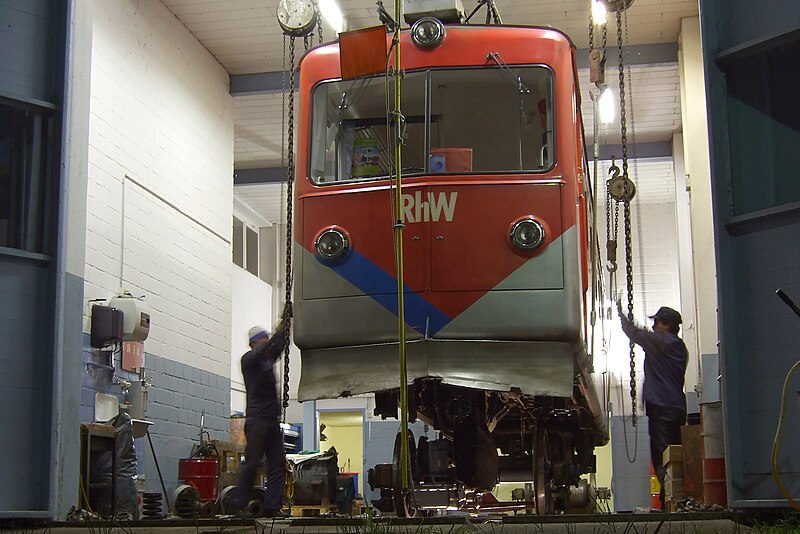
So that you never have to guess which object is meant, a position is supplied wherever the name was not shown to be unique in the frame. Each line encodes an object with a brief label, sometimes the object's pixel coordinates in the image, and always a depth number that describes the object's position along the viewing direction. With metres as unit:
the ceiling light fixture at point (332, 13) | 14.84
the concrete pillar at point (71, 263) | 6.43
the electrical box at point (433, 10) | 8.04
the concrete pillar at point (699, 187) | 15.09
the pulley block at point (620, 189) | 9.22
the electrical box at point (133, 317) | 11.99
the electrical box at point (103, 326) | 11.76
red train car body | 7.03
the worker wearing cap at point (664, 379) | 9.10
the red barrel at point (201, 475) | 13.93
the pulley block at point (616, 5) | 8.27
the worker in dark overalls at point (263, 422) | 8.54
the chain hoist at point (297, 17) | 9.10
